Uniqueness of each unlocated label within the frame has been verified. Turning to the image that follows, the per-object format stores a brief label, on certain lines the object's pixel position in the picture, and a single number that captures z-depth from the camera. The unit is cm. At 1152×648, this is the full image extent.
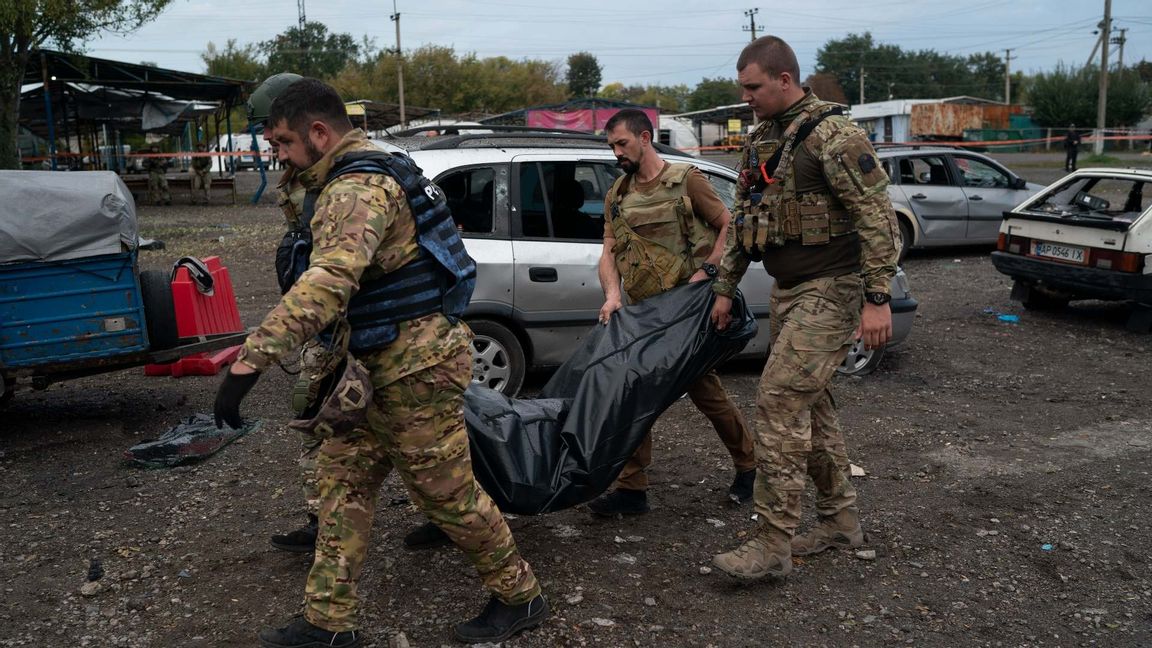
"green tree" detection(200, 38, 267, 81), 6425
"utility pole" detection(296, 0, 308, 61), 7169
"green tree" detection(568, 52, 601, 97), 9100
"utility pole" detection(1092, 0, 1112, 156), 3140
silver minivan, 582
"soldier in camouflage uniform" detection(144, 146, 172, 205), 2275
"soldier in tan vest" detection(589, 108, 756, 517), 431
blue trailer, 504
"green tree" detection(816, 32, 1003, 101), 8888
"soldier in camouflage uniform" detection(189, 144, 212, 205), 2356
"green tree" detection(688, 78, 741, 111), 8143
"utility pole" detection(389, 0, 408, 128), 2989
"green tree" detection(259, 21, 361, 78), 7119
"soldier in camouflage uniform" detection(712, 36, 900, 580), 356
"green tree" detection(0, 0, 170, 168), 1875
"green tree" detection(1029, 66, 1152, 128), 4794
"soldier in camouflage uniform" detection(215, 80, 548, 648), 284
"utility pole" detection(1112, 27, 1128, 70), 6224
